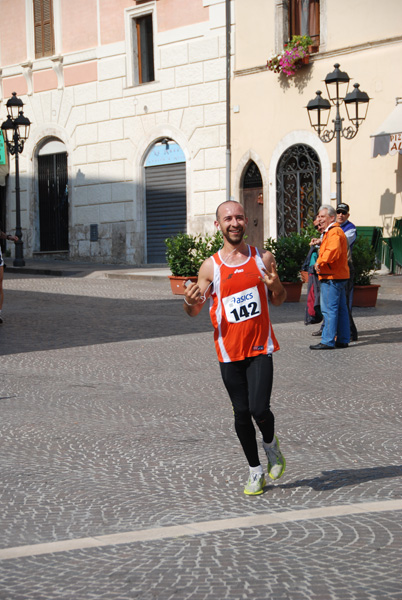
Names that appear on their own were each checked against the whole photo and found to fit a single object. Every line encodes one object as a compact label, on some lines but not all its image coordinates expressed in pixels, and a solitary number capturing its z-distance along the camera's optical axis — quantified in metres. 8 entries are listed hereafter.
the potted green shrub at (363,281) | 16.69
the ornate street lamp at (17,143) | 27.44
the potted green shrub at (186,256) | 19.11
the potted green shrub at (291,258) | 17.66
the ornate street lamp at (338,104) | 19.91
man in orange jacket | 11.68
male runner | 5.41
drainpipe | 26.84
